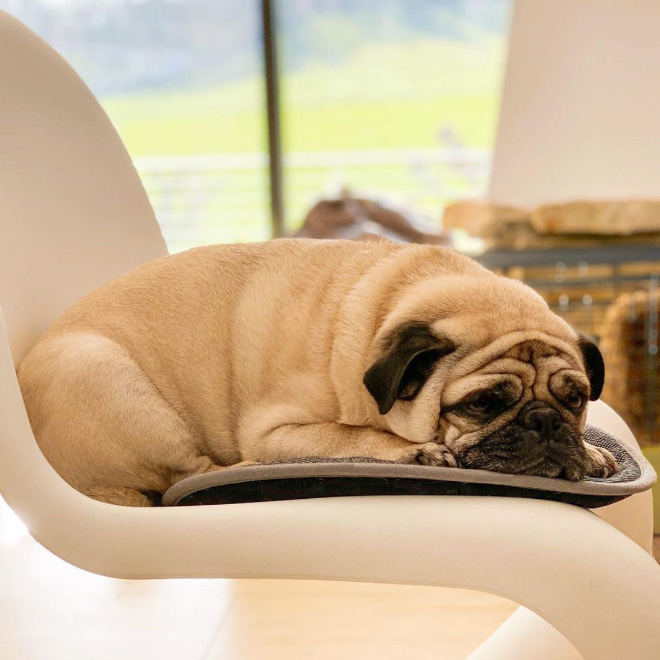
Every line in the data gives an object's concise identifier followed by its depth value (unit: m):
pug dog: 1.21
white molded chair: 0.95
